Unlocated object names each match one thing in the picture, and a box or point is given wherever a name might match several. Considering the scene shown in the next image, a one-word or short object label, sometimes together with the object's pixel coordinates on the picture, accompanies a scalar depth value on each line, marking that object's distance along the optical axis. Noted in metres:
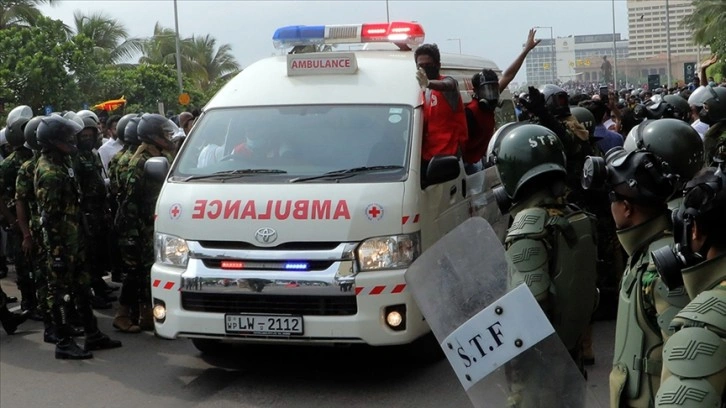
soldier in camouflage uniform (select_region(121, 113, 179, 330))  8.18
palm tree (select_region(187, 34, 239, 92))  57.66
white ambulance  6.05
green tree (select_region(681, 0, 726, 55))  38.81
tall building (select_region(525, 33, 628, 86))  111.25
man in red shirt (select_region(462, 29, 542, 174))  7.52
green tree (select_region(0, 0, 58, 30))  37.34
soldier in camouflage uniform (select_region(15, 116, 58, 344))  8.05
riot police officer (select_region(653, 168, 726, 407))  1.98
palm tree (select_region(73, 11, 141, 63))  47.84
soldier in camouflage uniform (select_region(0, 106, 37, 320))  8.96
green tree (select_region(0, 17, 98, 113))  29.47
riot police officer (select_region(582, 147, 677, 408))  2.56
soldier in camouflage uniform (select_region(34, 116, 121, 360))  7.48
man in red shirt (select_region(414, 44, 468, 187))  6.77
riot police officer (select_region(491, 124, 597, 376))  3.46
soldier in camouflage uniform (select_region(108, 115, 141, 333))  8.25
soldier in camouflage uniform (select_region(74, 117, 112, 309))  8.72
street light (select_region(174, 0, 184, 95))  39.91
